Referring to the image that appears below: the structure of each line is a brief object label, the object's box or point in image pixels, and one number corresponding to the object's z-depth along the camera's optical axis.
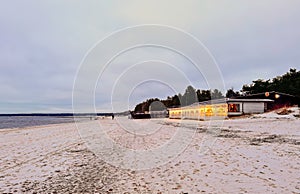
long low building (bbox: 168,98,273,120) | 32.20
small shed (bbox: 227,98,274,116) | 32.35
